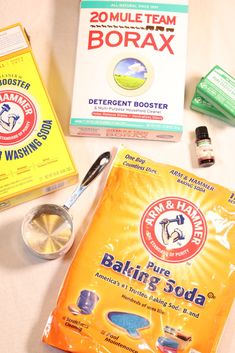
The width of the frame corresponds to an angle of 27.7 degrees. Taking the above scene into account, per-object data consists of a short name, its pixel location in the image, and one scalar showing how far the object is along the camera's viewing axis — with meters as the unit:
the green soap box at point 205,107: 0.89
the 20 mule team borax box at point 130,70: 0.85
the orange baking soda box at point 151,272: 0.75
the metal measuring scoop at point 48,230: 0.78
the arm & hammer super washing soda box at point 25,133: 0.79
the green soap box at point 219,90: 0.86
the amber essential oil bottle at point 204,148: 0.86
